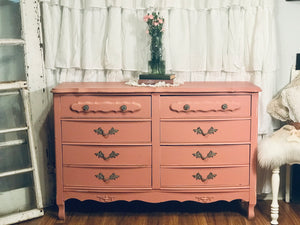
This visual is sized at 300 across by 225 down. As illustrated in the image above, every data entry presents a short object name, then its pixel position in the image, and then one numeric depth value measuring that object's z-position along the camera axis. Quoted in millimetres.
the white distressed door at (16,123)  2805
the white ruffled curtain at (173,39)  2941
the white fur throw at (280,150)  2559
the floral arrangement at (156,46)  2836
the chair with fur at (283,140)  2566
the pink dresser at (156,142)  2631
